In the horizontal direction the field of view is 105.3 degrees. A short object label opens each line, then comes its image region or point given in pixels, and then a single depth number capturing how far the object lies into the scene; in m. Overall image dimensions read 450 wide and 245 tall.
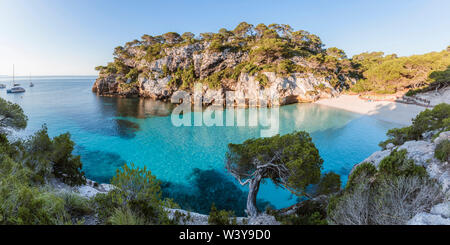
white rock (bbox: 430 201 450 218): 3.17
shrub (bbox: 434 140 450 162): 5.38
